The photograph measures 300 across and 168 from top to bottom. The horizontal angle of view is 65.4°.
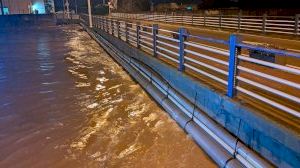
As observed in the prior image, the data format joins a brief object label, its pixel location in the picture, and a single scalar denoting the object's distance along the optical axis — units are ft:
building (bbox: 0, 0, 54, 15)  178.15
